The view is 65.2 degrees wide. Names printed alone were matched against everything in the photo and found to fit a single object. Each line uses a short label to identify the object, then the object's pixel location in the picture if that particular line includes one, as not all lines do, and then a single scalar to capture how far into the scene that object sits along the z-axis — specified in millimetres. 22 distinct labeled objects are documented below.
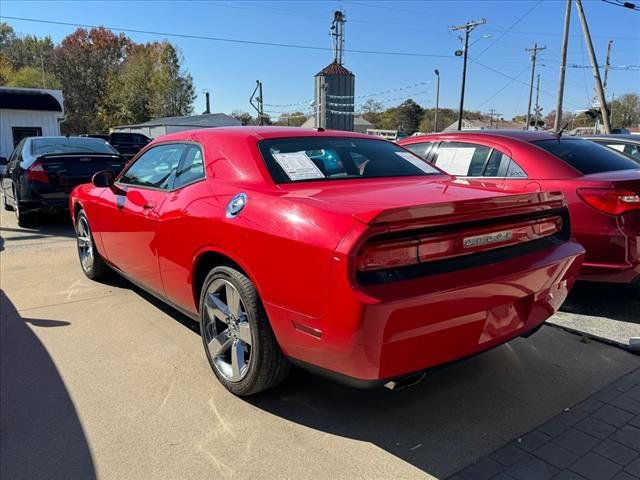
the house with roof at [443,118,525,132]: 92888
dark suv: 23136
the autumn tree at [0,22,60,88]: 56344
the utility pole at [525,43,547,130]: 58812
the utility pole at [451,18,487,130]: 40062
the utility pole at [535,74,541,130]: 59109
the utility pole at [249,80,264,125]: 43338
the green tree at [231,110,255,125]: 72550
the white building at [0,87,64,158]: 23078
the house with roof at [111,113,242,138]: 40688
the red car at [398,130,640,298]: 3977
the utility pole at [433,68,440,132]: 54594
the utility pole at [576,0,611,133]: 19938
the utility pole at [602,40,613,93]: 49312
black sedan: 7816
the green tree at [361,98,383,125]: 104500
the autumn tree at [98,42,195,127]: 56344
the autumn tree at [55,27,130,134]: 62375
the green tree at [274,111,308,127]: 74562
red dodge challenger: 2156
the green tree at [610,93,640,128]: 78875
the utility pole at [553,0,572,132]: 24502
